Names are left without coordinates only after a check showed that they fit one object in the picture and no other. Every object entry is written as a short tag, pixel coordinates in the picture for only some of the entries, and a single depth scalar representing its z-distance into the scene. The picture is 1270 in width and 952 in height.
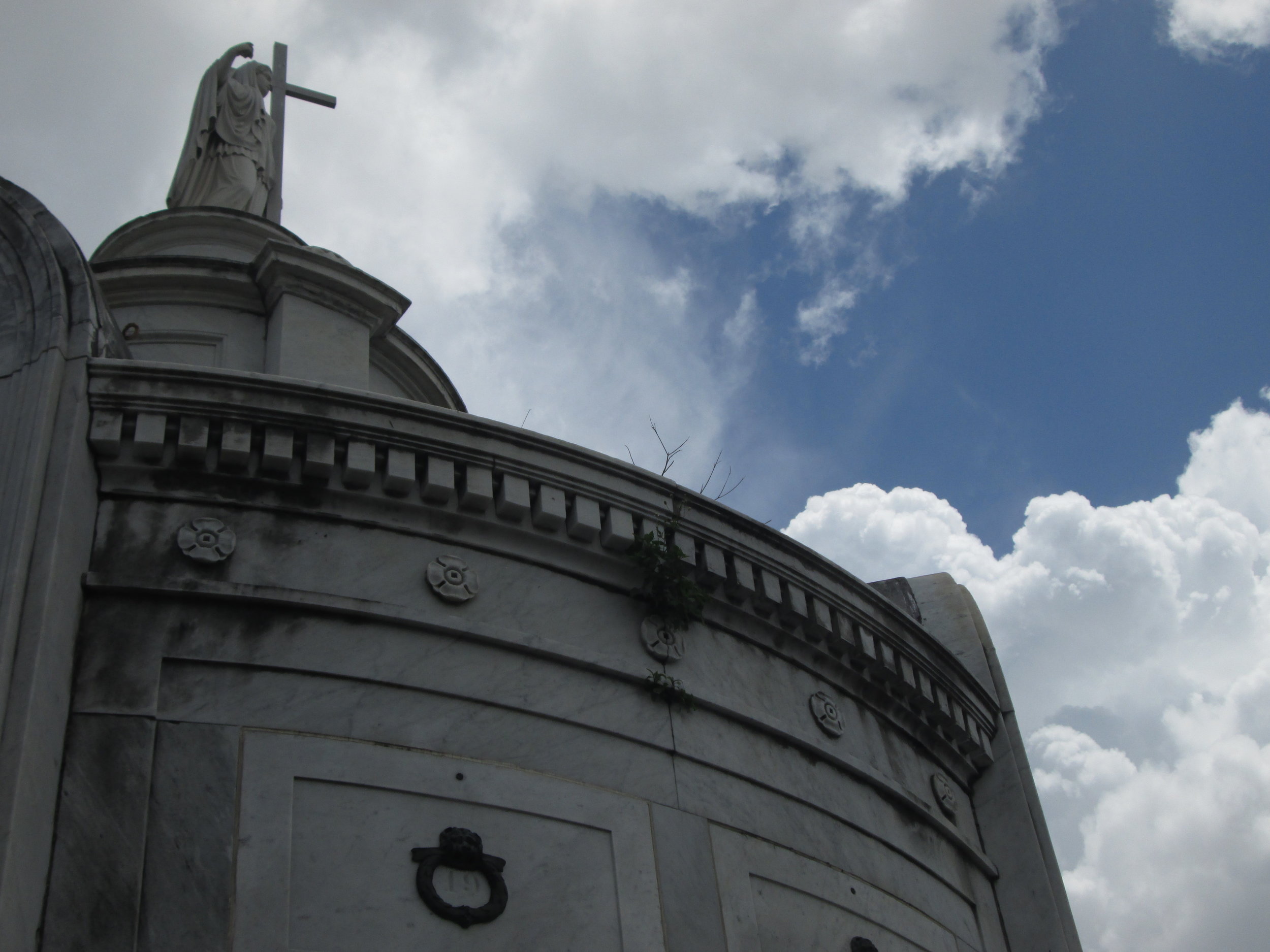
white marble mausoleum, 9.54
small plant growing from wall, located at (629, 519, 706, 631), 12.16
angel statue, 19.48
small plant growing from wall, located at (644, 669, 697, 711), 11.73
